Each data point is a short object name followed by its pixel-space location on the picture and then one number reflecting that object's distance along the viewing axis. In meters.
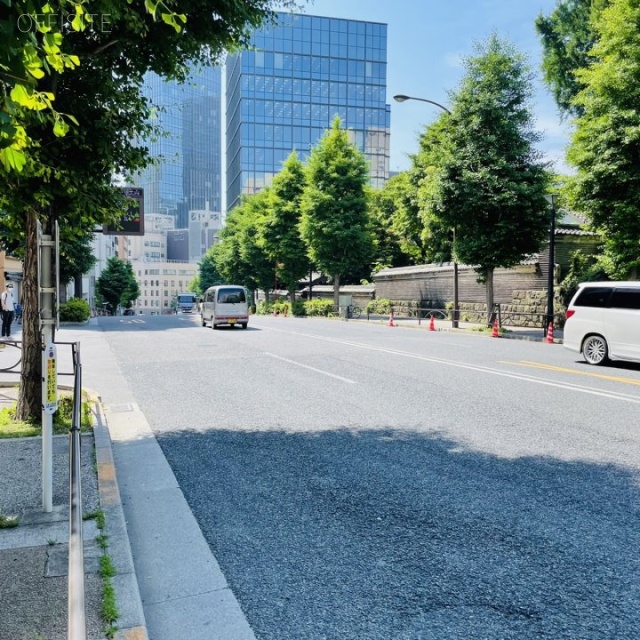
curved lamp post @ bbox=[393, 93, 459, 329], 24.11
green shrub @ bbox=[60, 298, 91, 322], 32.94
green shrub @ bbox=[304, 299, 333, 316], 41.94
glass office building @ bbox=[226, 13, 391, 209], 93.50
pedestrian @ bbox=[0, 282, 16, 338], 20.50
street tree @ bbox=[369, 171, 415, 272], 48.73
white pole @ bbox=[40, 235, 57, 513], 4.02
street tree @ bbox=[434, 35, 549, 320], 22.70
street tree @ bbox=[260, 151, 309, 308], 46.34
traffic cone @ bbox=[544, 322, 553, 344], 18.83
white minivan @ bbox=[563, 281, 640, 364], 12.16
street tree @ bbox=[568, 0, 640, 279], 17.75
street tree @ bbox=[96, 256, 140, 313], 80.38
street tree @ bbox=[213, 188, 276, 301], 56.38
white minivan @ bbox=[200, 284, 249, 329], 27.44
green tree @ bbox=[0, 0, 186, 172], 2.25
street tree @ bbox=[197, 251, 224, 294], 91.88
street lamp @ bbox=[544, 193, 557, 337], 19.88
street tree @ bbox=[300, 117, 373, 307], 38.59
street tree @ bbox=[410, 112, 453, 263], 24.23
